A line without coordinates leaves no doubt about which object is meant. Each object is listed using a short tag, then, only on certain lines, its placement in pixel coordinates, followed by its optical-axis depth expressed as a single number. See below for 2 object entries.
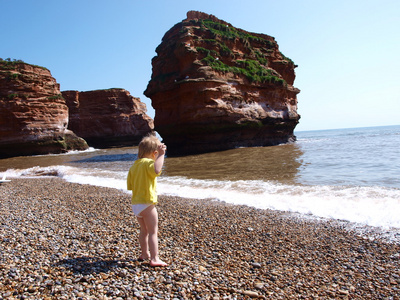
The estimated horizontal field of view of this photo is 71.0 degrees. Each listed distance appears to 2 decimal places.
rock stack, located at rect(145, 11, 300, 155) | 23.50
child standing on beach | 3.28
